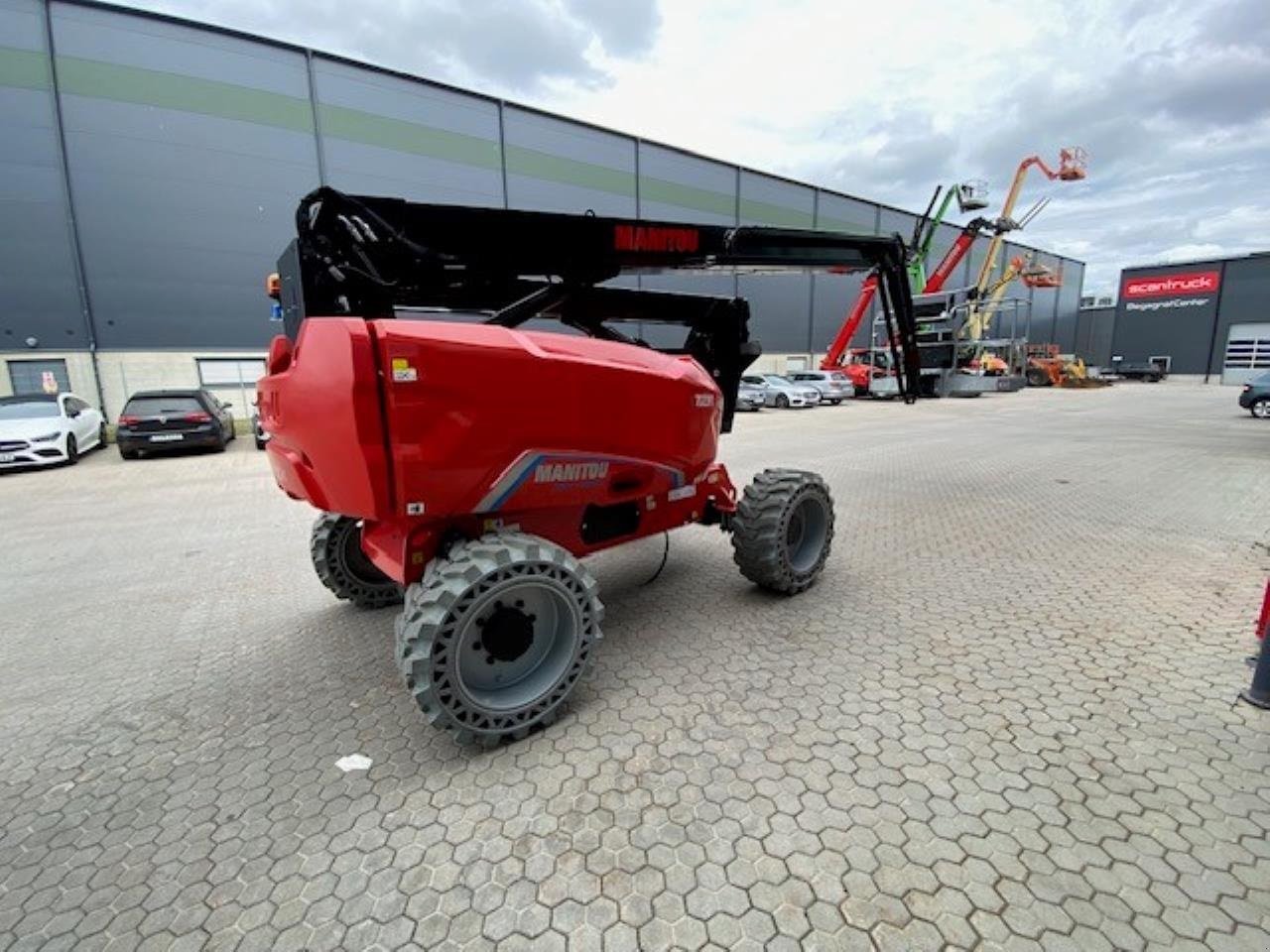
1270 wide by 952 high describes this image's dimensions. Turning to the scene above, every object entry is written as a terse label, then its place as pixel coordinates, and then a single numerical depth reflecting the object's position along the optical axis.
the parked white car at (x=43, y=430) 10.28
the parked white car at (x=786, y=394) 23.20
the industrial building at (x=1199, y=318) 38.97
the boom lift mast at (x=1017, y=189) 30.33
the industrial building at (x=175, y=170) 15.77
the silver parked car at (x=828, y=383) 24.44
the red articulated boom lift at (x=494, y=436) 2.52
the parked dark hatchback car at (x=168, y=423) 11.49
